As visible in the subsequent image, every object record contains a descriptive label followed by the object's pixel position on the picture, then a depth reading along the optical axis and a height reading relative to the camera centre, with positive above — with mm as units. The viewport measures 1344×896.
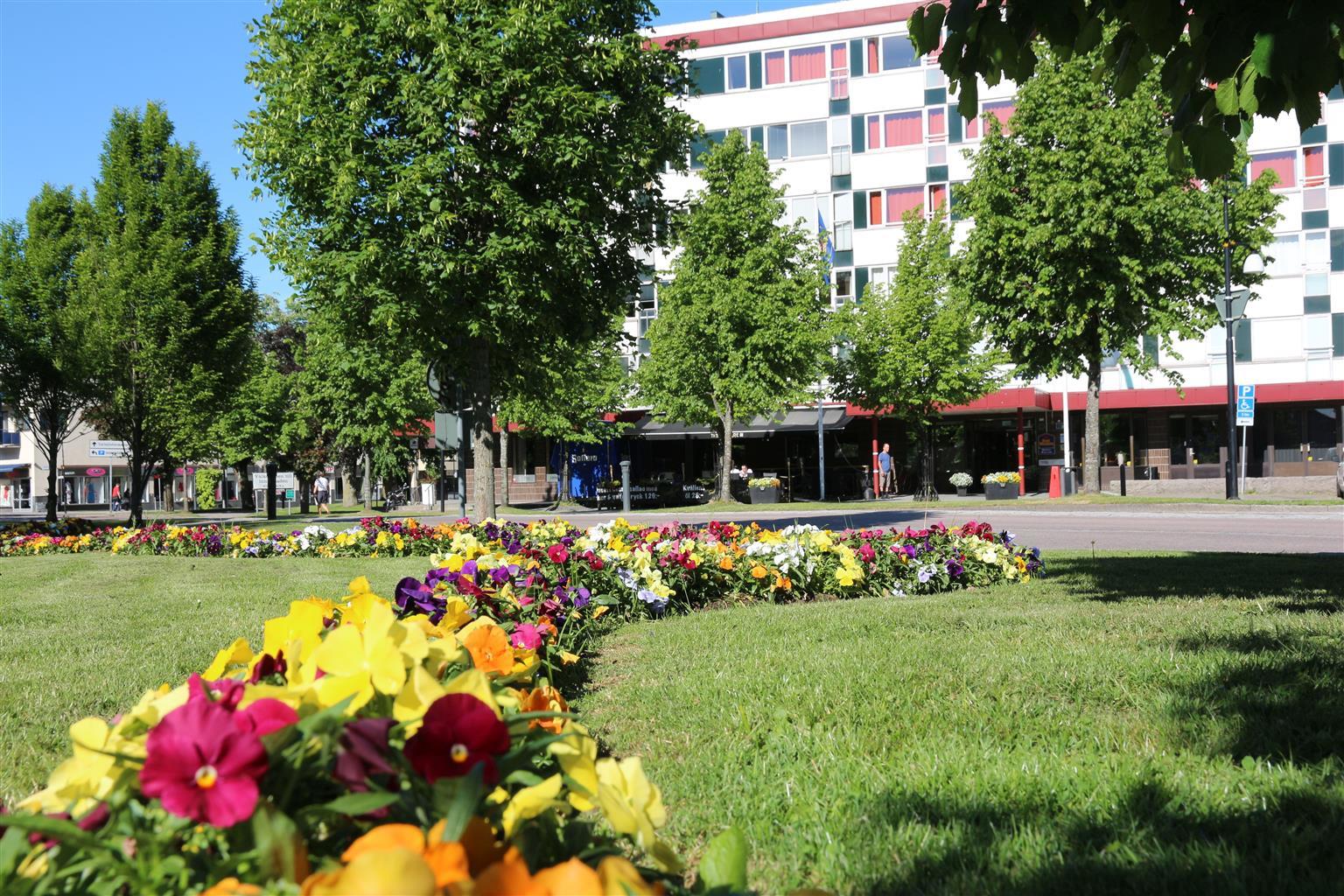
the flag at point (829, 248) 38306 +8103
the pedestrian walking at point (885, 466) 34906 -470
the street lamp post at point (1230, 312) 24234 +3344
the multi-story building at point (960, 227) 36688 +8617
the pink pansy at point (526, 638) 3129 -581
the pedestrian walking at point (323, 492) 39125 -1146
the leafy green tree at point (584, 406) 33938 +1897
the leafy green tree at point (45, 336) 20359 +2761
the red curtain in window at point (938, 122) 37969 +12777
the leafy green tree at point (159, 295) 21438 +3832
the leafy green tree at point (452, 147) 11625 +3844
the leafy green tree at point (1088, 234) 24656 +5521
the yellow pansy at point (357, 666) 1316 -279
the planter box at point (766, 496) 30734 -1277
